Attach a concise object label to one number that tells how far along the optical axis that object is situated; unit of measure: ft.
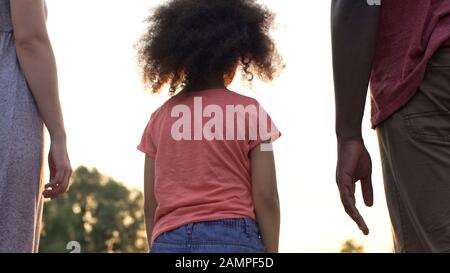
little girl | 10.18
